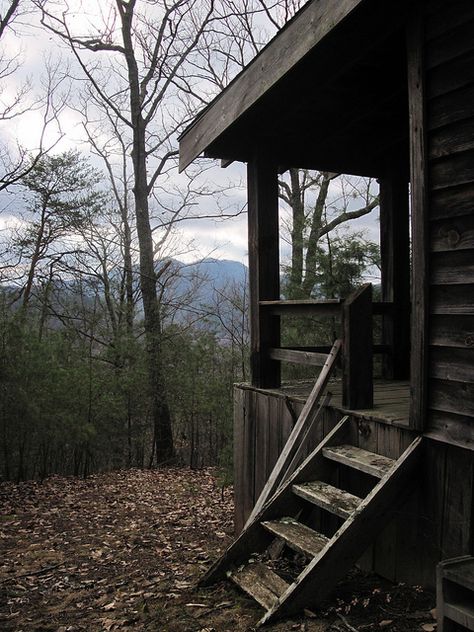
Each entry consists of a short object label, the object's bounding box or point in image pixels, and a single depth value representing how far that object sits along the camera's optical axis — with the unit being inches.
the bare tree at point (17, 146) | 526.9
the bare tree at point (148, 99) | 576.7
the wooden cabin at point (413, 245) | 124.4
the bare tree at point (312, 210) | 416.5
